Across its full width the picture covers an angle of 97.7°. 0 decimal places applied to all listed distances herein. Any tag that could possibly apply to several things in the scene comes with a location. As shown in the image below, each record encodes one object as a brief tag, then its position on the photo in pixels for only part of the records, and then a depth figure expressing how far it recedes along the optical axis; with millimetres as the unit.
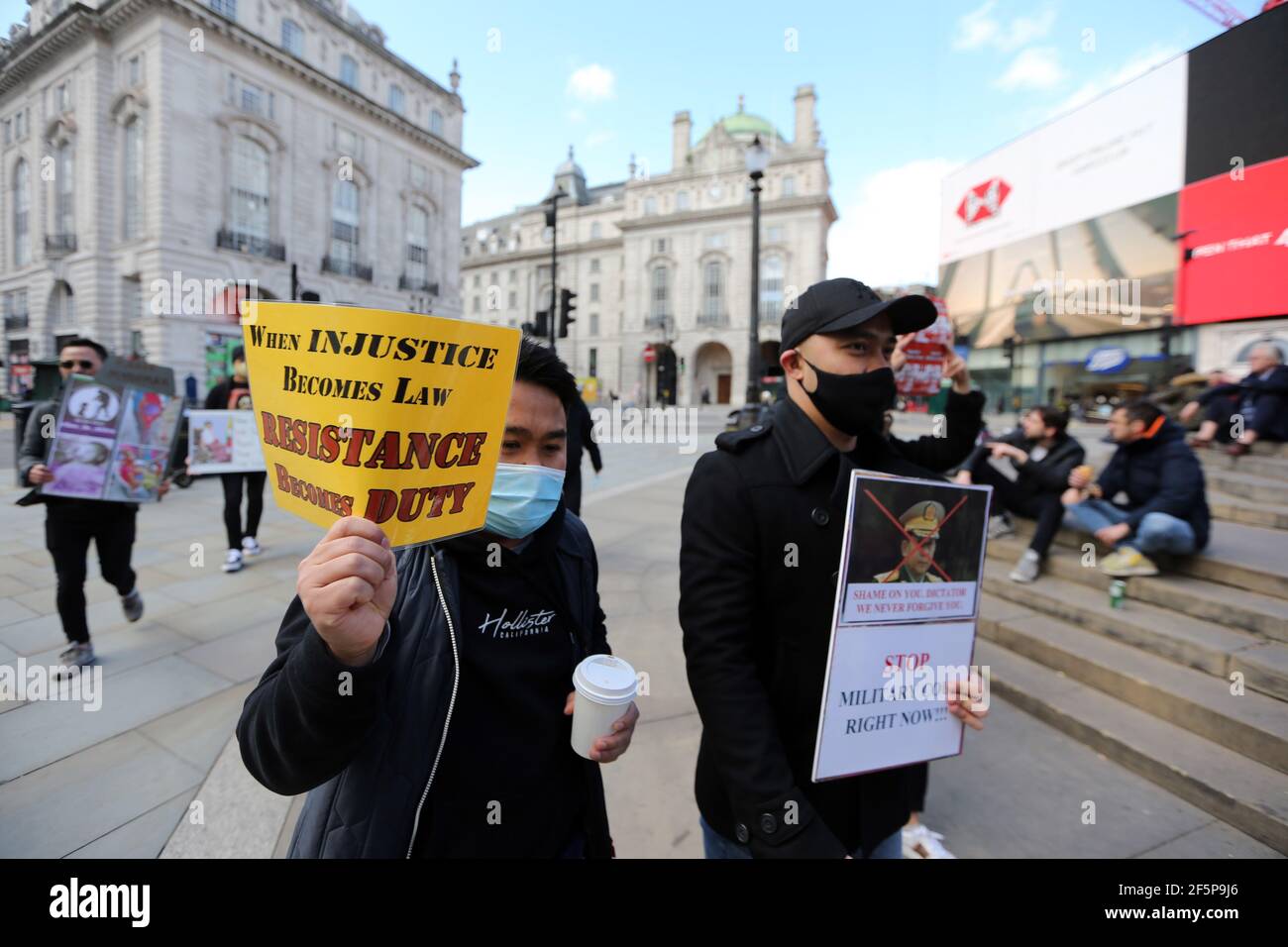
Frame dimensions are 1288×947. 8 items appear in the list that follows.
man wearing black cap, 1280
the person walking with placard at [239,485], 5413
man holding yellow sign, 822
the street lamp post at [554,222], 10905
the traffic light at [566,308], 11133
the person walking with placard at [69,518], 3199
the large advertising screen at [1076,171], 18922
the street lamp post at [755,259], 10688
